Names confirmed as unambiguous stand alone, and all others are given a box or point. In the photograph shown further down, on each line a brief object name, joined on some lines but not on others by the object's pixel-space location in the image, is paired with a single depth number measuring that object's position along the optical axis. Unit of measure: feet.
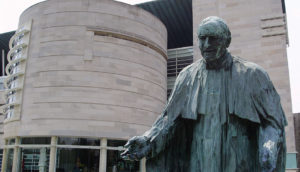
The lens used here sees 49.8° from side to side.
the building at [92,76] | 78.59
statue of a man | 8.77
